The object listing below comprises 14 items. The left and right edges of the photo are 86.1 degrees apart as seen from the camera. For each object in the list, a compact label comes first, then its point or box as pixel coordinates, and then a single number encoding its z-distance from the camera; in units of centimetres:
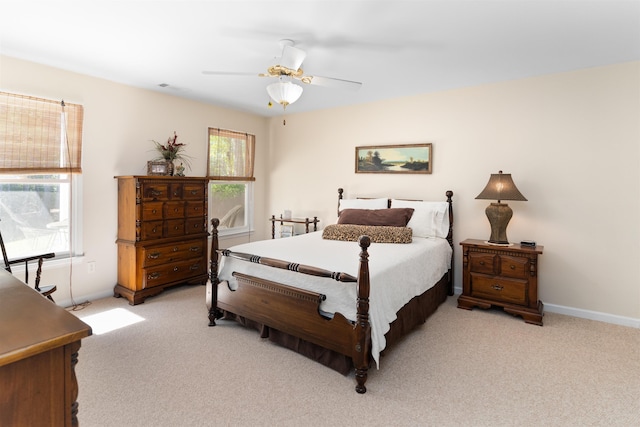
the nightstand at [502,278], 330
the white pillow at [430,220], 394
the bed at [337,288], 227
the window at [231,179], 502
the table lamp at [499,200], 345
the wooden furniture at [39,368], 88
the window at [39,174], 317
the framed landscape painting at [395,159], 429
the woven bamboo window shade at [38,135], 312
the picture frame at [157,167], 401
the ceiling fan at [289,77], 258
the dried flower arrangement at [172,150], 414
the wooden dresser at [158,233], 373
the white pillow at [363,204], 434
